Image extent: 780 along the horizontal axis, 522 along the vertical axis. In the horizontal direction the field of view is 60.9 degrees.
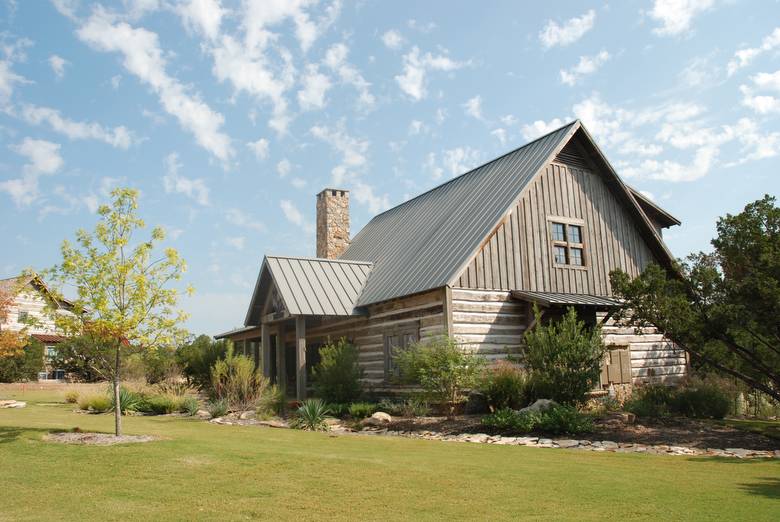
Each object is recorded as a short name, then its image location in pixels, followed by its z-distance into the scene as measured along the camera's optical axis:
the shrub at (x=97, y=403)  19.00
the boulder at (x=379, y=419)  15.54
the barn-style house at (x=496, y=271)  18.55
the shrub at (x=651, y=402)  14.99
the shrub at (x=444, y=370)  16.17
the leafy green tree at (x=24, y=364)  33.41
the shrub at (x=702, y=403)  15.91
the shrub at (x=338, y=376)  19.53
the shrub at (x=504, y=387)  15.93
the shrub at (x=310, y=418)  15.16
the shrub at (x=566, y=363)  15.09
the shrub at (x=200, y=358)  29.79
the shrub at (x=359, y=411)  16.91
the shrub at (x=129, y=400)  17.53
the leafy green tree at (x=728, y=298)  12.45
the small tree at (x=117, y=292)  12.23
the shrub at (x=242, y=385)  18.64
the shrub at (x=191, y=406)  17.95
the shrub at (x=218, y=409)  17.27
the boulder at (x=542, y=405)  14.34
